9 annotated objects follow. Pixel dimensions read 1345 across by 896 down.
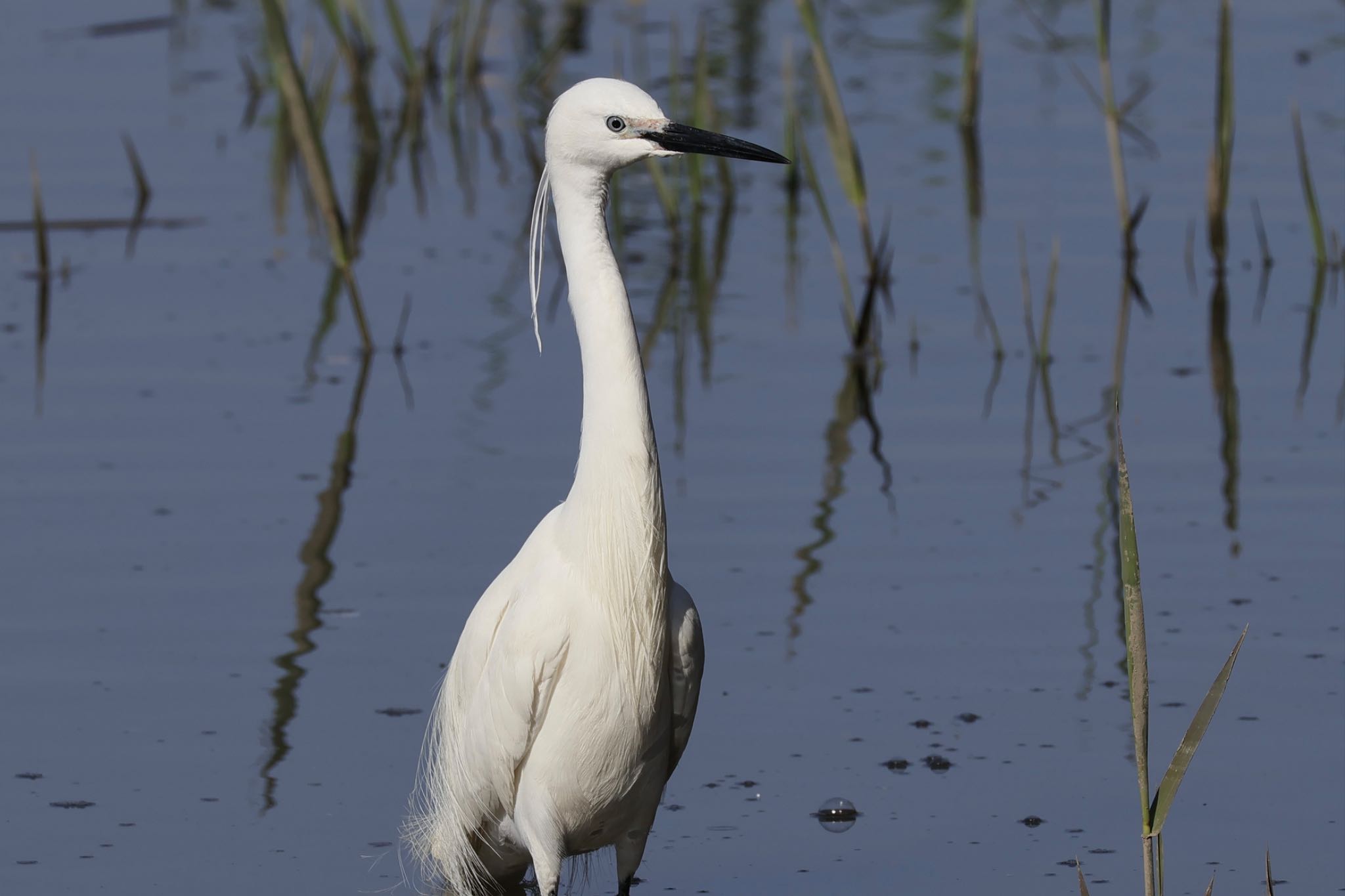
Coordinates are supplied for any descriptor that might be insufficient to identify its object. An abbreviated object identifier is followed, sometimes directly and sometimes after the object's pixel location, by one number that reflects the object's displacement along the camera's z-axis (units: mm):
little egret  8078
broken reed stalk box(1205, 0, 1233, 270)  16391
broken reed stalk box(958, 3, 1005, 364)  19078
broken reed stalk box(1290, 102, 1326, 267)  16141
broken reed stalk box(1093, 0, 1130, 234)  16031
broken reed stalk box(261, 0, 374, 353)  14812
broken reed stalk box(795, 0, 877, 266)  15437
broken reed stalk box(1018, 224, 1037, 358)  15086
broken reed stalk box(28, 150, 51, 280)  16312
